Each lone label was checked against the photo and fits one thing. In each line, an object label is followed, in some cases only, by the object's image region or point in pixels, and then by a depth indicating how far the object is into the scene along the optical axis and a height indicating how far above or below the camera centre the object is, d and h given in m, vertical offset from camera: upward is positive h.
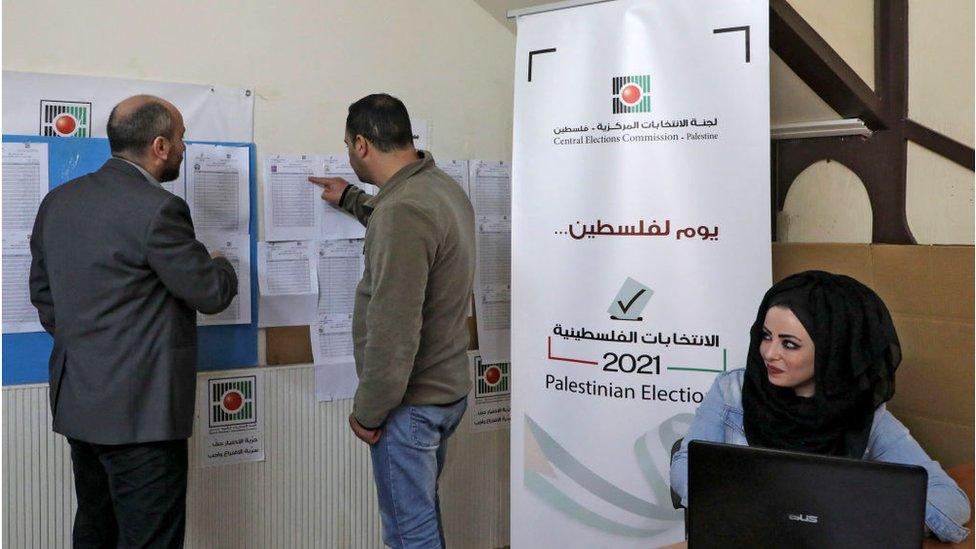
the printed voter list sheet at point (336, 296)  2.91 -0.10
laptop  1.18 -0.34
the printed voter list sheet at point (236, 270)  2.72 -0.01
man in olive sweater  2.05 -0.13
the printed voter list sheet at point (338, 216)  2.90 +0.18
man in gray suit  2.06 -0.12
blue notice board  2.46 +0.26
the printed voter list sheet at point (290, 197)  2.80 +0.24
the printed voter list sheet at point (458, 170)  3.11 +0.36
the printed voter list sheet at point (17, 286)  2.46 -0.06
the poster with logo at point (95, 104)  2.44 +0.50
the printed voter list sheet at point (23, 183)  2.44 +0.25
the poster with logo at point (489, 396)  3.23 -0.51
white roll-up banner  2.34 +0.07
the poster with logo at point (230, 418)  2.73 -0.51
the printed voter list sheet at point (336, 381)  2.91 -0.41
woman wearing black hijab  1.80 -0.24
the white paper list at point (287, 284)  2.81 -0.06
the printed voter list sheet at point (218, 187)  2.67 +0.26
